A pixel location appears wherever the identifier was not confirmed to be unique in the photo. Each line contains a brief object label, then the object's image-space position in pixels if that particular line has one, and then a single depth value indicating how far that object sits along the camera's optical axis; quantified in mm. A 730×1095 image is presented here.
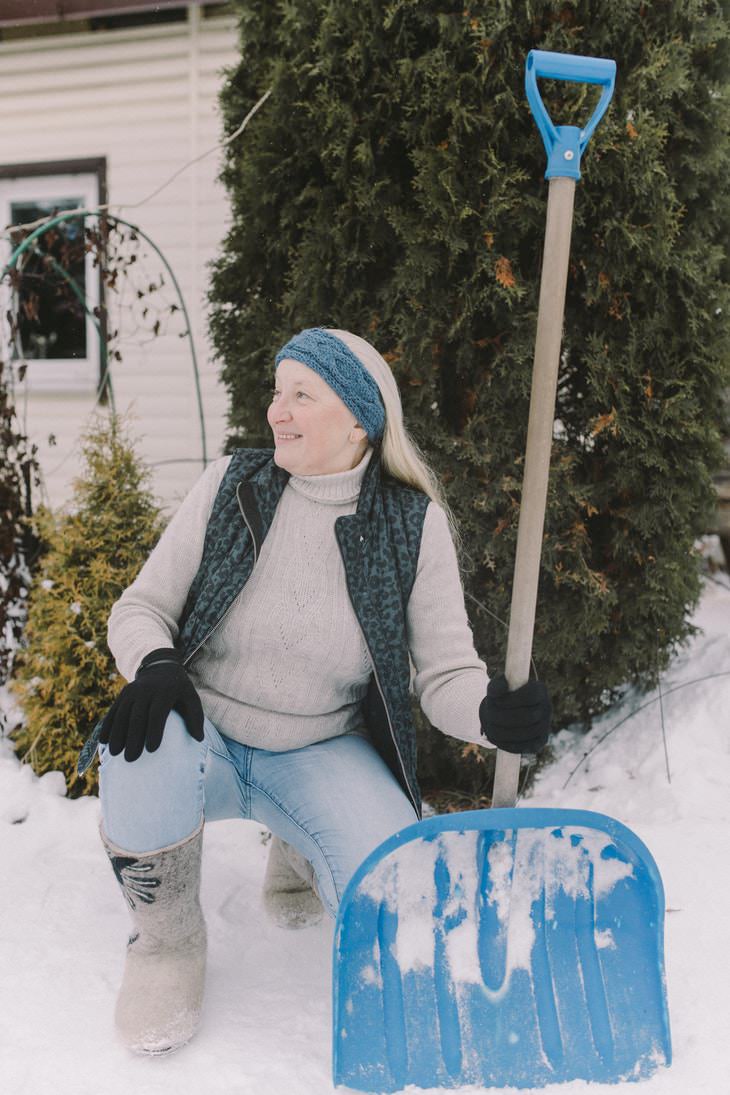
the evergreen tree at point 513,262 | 2391
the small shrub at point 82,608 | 2742
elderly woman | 1714
